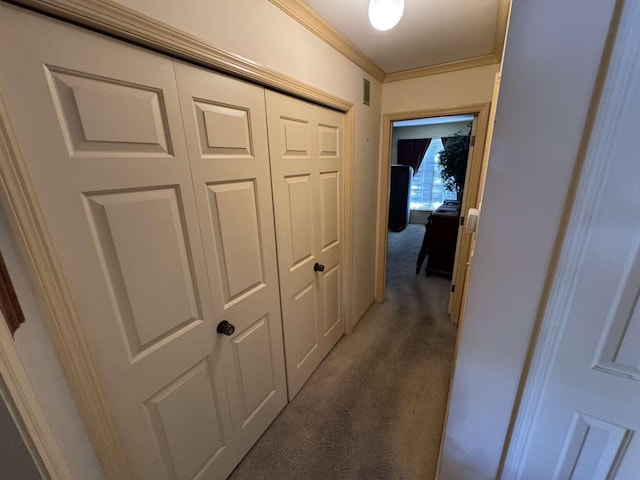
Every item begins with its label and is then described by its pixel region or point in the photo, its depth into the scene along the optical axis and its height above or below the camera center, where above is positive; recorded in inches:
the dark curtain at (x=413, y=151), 233.6 +16.7
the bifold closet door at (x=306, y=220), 53.5 -11.9
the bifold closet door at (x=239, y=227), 37.7 -9.1
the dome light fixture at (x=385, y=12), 40.8 +24.9
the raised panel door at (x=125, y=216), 23.6 -4.5
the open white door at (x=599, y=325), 20.6 -15.1
